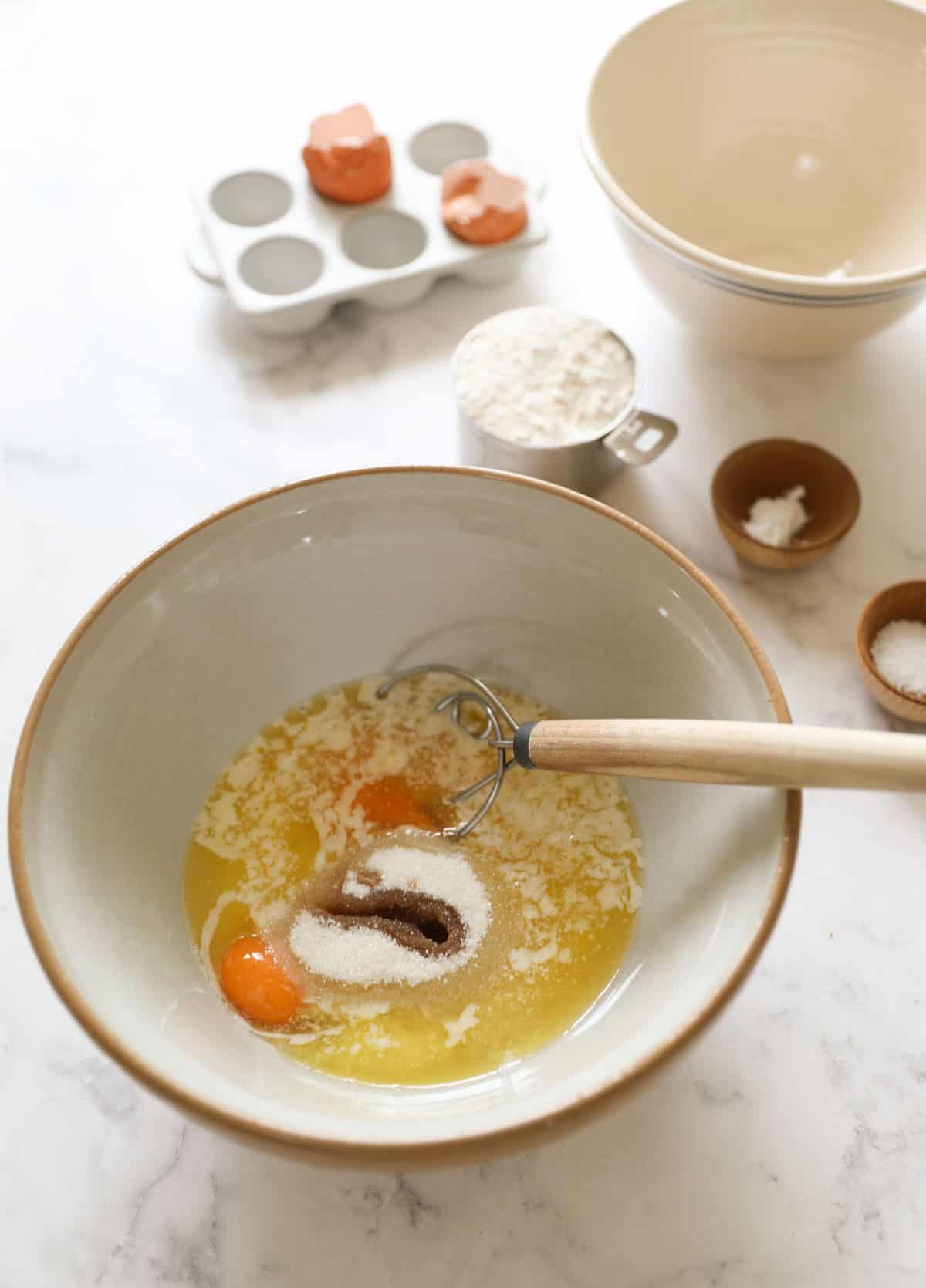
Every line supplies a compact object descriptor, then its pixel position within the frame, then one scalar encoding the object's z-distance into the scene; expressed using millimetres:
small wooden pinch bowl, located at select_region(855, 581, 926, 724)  949
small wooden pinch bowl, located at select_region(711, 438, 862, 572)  1021
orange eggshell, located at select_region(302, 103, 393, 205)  1178
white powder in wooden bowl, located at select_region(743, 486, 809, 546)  1023
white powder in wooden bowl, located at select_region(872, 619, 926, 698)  961
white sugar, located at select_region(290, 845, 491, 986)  837
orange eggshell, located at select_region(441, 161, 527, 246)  1174
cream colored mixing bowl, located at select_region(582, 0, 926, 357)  1068
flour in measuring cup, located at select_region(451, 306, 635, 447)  1023
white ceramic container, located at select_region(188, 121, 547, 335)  1167
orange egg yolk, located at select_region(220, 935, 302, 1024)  811
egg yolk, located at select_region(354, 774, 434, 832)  926
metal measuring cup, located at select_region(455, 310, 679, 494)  1007
